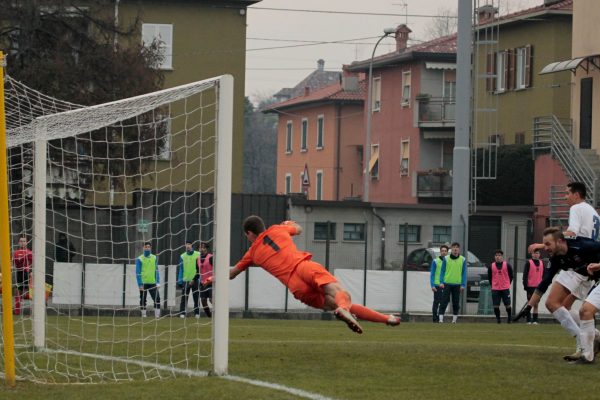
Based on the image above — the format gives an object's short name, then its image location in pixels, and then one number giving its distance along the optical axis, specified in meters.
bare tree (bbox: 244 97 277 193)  126.38
